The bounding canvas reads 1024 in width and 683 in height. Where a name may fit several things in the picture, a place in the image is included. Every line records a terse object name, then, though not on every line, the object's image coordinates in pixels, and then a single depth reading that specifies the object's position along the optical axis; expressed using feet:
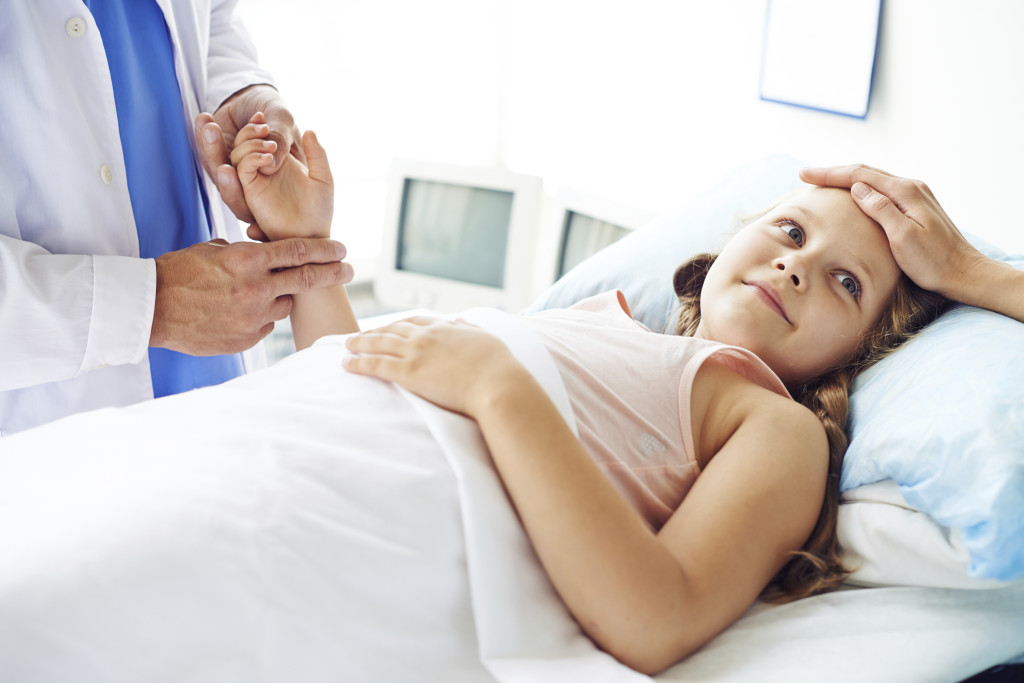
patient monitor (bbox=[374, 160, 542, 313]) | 6.80
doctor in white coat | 3.02
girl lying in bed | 2.26
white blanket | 1.88
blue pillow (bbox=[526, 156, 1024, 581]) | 2.12
